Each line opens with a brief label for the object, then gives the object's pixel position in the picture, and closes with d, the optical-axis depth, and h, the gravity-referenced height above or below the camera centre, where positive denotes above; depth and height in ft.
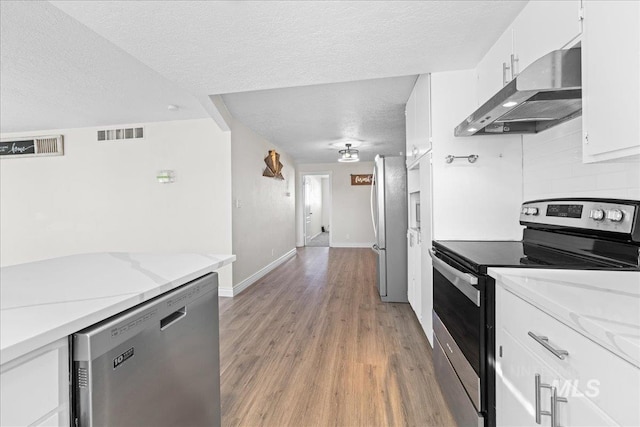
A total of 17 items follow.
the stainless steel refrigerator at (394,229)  11.48 -0.85
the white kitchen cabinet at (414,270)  8.73 -1.99
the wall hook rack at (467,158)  6.96 +1.18
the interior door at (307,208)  28.19 +0.05
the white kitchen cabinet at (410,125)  9.29 +2.74
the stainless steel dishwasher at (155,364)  2.39 -1.57
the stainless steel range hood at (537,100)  3.86 +1.63
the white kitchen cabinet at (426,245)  7.44 -1.01
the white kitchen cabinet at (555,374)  2.06 -1.46
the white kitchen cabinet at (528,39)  3.98 +2.74
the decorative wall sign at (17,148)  14.49 +3.18
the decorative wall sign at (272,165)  16.90 +2.62
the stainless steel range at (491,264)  3.84 -0.79
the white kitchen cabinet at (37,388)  1.90 -1.24
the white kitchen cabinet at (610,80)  2.98 +1.39
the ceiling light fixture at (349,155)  18.83 +3.48
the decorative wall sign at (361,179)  25.90 +2.57
